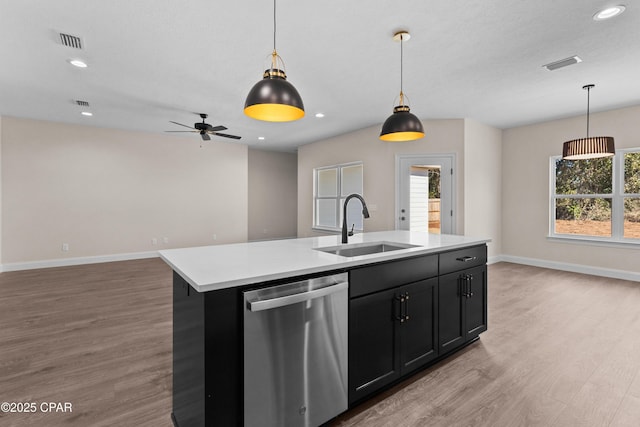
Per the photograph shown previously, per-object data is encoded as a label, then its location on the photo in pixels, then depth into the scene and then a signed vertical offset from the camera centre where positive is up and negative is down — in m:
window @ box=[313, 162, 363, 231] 6.98 +0.39
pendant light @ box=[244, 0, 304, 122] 1.75 +0.67
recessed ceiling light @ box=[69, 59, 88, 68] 3.27 +1.61
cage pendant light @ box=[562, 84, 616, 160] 3.79 +0.79
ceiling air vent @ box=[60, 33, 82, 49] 2.79 +1.60
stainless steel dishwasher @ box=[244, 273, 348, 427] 1.33 -0.69
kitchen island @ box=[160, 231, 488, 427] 1.27 -0.55
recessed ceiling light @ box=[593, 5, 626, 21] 2.37 +1.57
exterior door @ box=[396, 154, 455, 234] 5.65 +0.26
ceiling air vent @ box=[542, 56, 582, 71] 3.23 +1.60
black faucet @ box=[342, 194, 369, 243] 2.38 -0.19
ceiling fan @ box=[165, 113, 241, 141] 5.22 +1.40
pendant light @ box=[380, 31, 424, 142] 2.47 +0.69
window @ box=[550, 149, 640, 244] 4.87 +0.18
